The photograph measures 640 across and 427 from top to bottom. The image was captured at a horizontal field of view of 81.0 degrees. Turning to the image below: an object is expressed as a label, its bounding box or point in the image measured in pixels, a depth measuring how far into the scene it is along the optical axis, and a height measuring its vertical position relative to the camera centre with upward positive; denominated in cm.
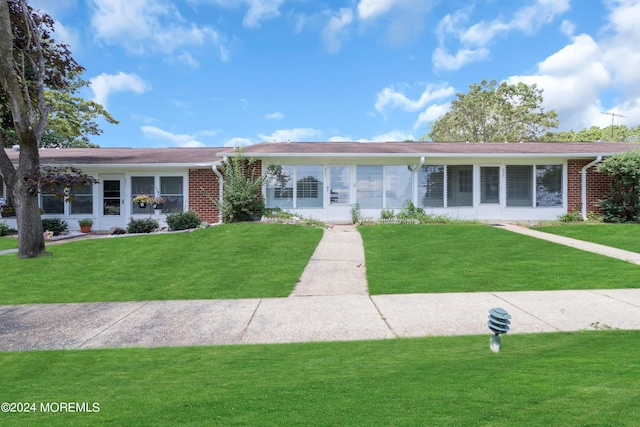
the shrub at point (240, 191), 1379 +74
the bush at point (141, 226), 1388 -57
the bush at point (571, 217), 1473 -18
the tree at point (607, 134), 4125 +881
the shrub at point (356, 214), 1505 -10
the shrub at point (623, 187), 1360 +96
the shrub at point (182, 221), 1375 -37
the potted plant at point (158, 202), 1450 +34
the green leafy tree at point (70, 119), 2475 +690
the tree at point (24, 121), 965 +246
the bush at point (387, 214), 1491 -9
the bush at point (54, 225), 1423 -59
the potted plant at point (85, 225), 1473 -57
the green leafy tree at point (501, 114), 3519 +939
